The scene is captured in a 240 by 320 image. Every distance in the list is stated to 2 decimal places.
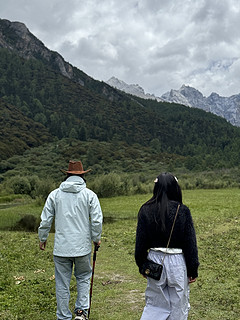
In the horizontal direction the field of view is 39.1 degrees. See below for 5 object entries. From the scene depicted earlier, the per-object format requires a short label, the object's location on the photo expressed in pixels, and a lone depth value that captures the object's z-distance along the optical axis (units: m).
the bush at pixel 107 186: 38.44
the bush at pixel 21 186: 42.00
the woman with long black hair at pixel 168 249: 3.72
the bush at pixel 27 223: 19.58
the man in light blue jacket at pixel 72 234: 5.00
